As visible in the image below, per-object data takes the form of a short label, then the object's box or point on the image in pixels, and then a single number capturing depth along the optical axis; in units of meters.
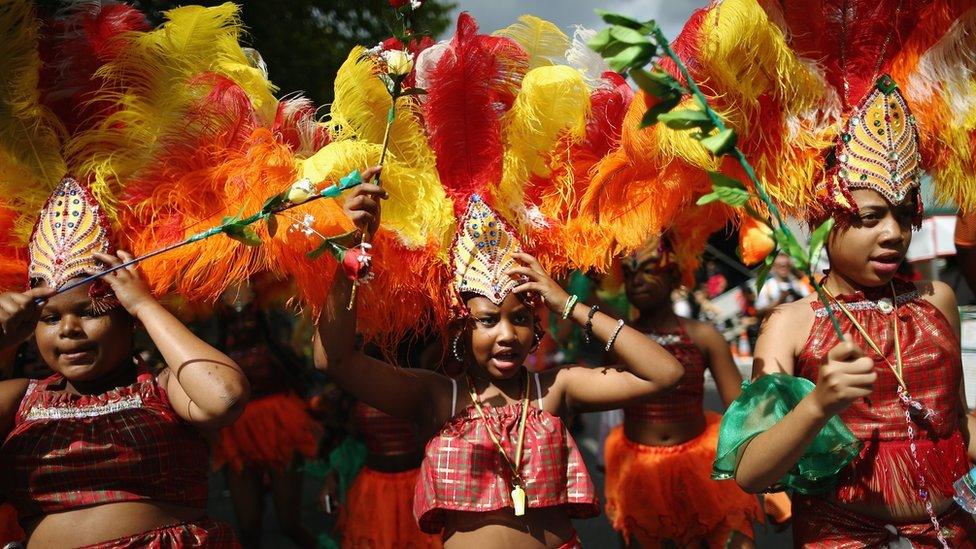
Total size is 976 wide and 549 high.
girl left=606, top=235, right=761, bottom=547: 4.17
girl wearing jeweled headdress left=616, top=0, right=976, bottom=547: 2.54
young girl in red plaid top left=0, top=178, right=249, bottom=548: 2.52
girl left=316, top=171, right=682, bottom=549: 2.72
